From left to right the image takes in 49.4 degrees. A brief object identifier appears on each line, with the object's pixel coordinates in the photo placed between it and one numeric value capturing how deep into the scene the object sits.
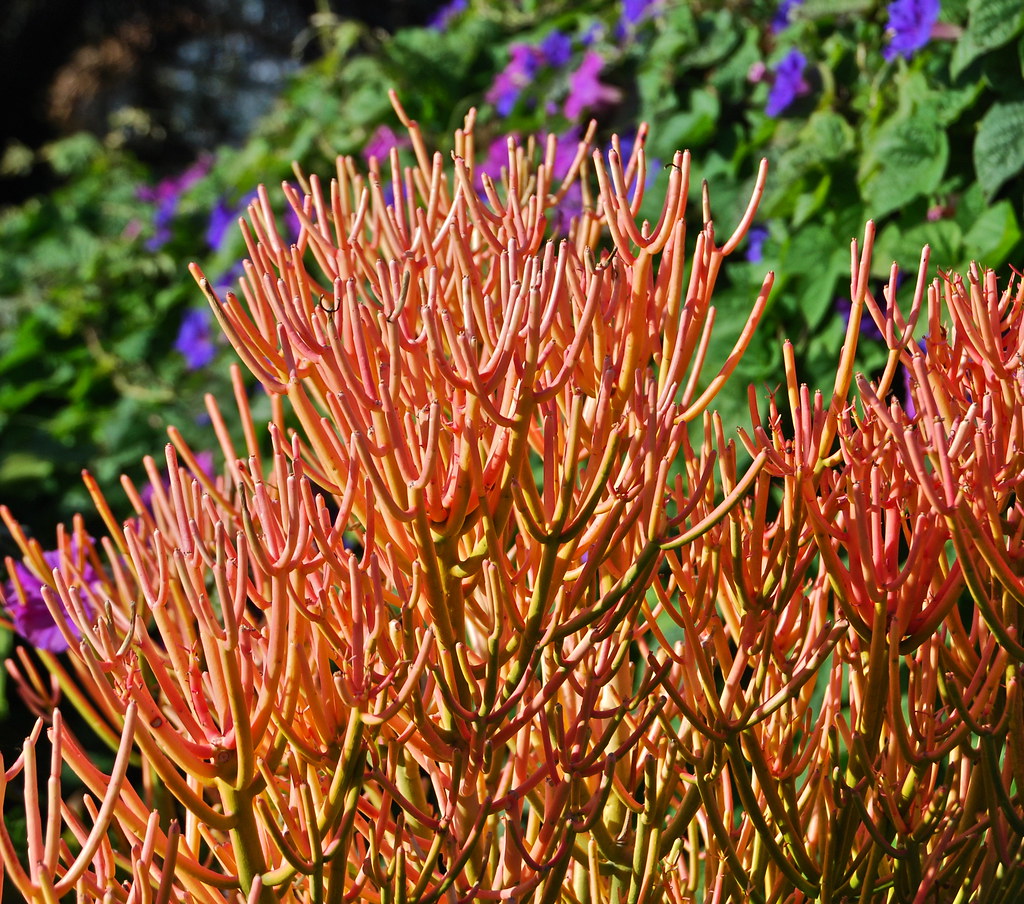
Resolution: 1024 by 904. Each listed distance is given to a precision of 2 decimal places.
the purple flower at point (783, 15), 2.54
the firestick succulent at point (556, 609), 0.89
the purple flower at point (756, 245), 2.35
